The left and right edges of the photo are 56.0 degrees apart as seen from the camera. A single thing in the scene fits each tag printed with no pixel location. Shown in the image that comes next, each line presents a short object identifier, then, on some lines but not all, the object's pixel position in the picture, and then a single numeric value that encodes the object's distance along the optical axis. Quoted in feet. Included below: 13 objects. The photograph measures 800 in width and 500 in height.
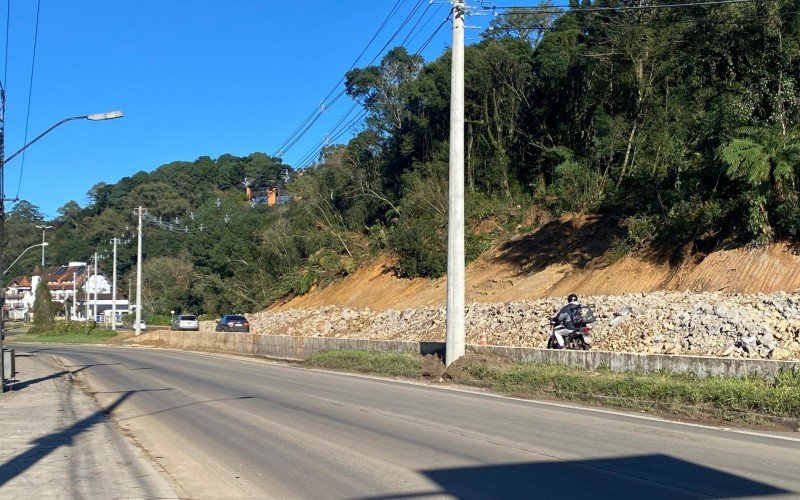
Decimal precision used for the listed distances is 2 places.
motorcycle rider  69.05
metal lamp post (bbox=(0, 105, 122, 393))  65.22
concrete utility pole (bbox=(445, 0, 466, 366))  72.54
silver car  196.20
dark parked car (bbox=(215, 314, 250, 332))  162.81
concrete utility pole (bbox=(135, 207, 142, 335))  196.85
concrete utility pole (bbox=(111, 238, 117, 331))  235.46
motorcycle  68.74
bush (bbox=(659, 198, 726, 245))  88.79
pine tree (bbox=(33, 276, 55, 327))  254.88
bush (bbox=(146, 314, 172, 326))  297.12
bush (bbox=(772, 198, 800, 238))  78.74
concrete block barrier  49.42
